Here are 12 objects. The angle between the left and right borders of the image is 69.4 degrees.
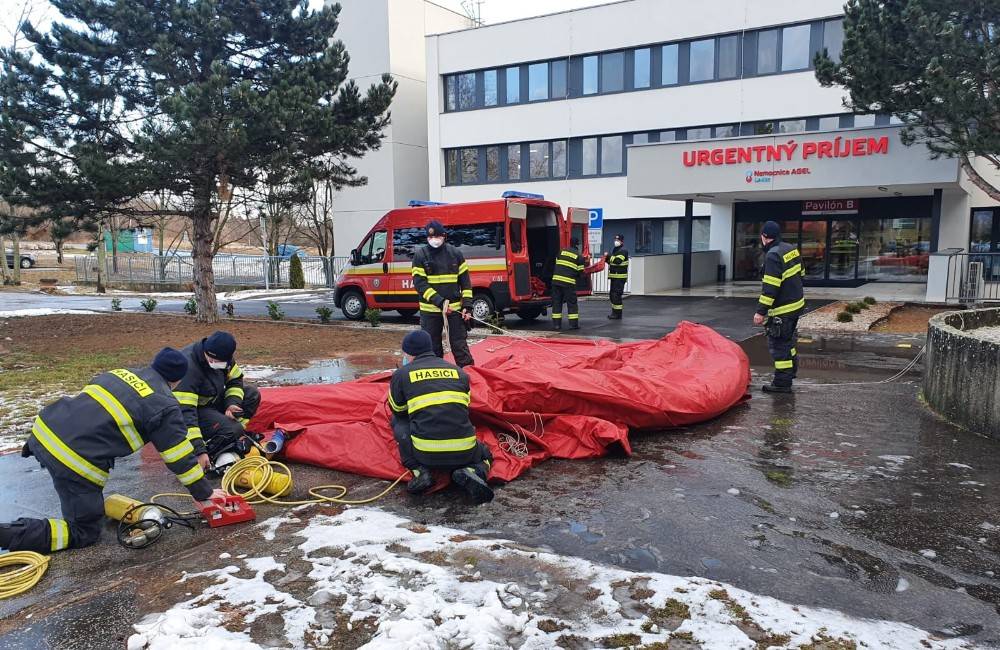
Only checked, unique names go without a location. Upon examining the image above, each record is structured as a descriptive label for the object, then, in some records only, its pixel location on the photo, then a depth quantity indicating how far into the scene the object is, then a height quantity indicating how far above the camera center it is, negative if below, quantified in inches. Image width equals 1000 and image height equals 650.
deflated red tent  234.4 -57.9
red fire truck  585.0 -5.0
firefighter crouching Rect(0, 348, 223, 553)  168.4 -46.2
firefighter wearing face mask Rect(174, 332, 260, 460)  219.9 -46.5
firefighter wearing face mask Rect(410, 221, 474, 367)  360.8 -19.7
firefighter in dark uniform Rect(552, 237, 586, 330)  570.6 -28.7
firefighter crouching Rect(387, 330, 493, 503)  199.8 -49.1
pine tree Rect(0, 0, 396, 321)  498.6 +105.2
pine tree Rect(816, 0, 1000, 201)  531.8 +138.8
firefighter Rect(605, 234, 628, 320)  646.5 -28.1
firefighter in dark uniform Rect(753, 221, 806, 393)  330.3 -25.3
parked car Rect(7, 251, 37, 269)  1813.5 -32.5
